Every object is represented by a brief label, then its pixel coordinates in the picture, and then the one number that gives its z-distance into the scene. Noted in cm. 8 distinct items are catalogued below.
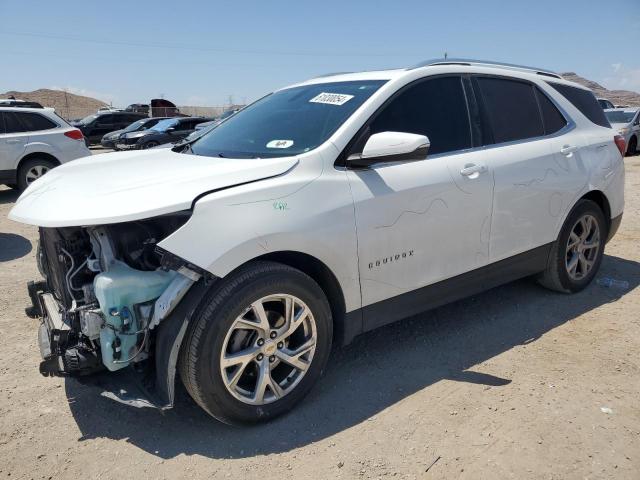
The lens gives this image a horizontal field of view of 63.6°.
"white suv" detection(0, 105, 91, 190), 939
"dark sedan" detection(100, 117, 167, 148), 2017
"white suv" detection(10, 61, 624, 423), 247
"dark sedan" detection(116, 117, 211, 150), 1847
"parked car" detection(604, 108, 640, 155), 1649
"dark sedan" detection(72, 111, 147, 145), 2291
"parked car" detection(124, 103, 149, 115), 3750
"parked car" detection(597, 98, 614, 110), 2329
